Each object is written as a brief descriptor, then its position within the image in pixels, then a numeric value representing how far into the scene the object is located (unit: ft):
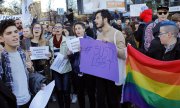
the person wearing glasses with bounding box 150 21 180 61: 10.09
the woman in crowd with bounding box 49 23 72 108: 14.15
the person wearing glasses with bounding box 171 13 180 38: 16.53
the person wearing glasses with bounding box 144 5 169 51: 14.78
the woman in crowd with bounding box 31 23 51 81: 14.45
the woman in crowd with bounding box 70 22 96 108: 13.89
